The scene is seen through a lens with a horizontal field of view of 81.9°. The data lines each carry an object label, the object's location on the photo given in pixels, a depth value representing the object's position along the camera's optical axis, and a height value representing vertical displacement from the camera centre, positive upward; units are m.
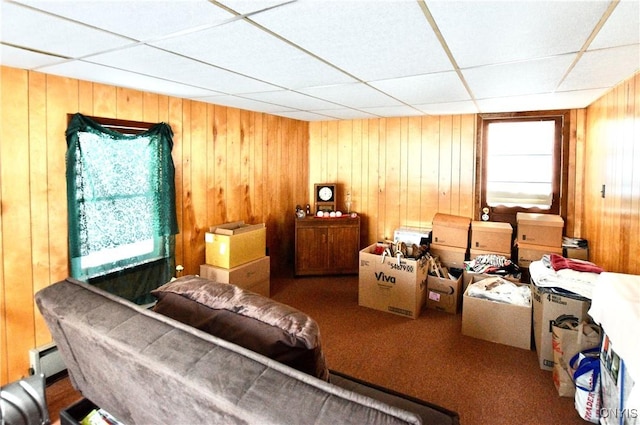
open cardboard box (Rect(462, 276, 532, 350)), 2.92 -1.00
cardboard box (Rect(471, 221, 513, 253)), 3.79 -0.39
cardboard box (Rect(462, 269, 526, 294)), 3.45 -0.75
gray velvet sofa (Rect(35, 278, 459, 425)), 0.93 -0.52
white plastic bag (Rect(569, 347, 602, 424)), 2.00 -1.03
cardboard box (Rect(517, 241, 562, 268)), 3.53 -0.50
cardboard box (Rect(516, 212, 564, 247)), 3.55 -0.29
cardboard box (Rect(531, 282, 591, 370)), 2.39 -0.75
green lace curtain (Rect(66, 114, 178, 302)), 2.59 -0.07
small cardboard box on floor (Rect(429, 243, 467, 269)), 3.93 -0.59
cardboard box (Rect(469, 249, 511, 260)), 3.75 -0.55
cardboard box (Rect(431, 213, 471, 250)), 4.01 -0.35
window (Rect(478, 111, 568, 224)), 3.88 +0.40
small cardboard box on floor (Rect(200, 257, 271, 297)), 3.45 -0.74
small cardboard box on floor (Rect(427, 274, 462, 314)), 3.62 -0.94
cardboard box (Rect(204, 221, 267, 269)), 3.46 -0.46
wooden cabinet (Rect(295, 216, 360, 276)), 4.60 -0.57
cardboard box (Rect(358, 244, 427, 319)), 3.48 -0.84
